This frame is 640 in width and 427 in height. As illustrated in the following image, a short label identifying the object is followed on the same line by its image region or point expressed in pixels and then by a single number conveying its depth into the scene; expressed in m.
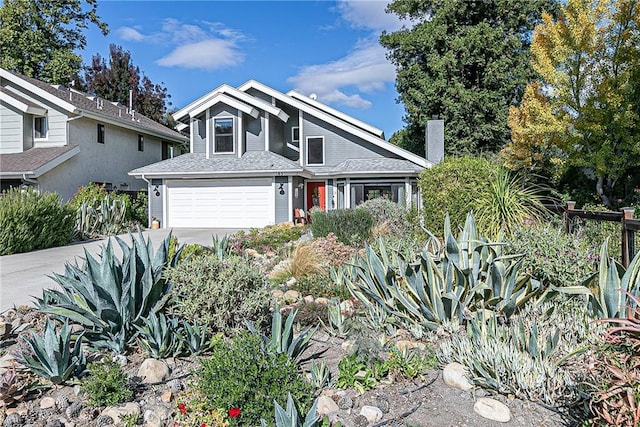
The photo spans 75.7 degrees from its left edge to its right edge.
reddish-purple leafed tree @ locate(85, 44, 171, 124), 31.22
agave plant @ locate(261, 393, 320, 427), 2.27
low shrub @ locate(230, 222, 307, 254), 10.17
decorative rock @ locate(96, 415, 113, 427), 2.80
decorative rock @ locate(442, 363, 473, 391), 3.12
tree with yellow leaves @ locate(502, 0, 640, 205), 14.39
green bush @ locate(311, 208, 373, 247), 9.96
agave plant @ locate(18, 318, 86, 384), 3.17
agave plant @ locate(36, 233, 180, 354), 3.82
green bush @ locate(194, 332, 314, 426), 2.67
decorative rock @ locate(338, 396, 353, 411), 2.93
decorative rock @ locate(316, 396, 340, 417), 2.87
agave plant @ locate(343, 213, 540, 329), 4.00
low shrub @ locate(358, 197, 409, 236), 10.35
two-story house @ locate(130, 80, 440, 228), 17.86
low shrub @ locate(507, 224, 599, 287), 4.56
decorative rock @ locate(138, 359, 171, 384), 3.38
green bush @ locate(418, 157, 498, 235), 8.61
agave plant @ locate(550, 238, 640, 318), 3.29
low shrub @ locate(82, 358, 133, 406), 2.98
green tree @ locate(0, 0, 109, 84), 26.69
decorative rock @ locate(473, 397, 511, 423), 2.74
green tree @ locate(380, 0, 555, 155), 22.78
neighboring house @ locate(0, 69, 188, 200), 17.12
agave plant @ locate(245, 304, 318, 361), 3.43
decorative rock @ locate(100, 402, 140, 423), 2.88
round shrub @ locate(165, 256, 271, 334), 3.99
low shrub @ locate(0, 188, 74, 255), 10.37
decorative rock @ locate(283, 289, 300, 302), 5.54
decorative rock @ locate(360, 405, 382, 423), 2.79
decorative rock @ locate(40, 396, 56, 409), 3.02
